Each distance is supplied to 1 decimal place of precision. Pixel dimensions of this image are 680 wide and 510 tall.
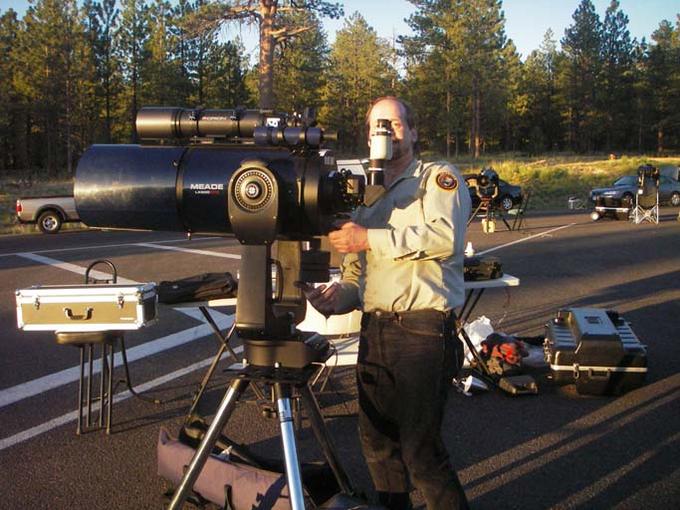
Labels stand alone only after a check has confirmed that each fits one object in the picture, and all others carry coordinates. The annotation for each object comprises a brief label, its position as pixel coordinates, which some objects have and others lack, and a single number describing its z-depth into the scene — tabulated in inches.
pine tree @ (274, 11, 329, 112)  1948.8
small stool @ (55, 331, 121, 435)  154.1
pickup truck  731.4
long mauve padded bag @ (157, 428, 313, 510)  110.1
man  89.7
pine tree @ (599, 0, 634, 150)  2696.9
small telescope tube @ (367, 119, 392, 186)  83.4
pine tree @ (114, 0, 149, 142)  2005.4
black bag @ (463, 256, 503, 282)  197.5
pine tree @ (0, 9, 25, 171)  1795.0
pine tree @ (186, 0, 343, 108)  816.3
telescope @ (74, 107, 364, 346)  81.0
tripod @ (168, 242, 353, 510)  82.4
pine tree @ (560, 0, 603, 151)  2640.3
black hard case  189.2
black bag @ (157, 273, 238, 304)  160.7
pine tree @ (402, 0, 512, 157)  2144.4
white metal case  151.6
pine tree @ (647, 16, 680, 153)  2618.1
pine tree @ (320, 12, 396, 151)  2340.1
